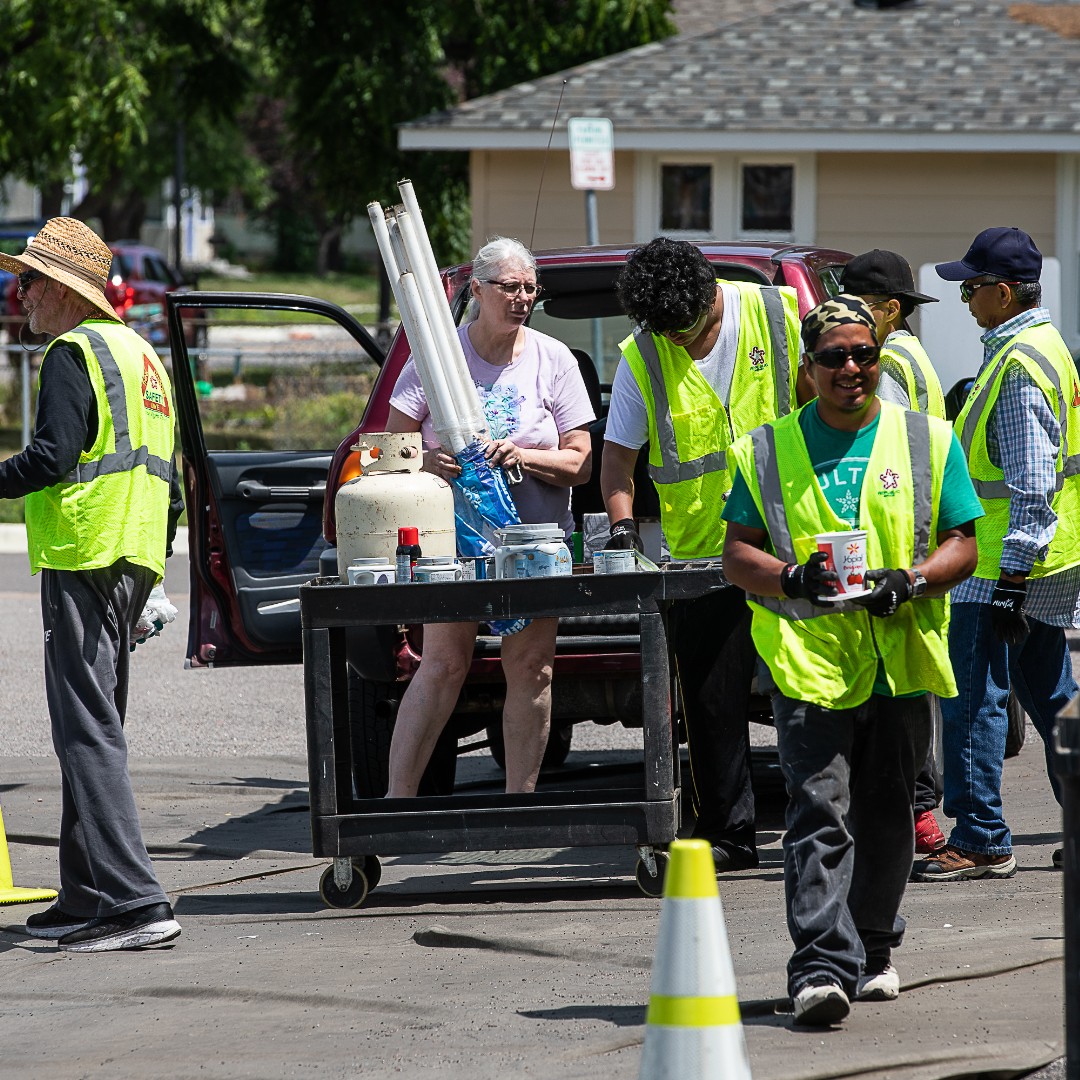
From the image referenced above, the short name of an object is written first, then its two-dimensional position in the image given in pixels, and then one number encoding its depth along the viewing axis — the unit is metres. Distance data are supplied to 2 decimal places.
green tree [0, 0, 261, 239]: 42.75
